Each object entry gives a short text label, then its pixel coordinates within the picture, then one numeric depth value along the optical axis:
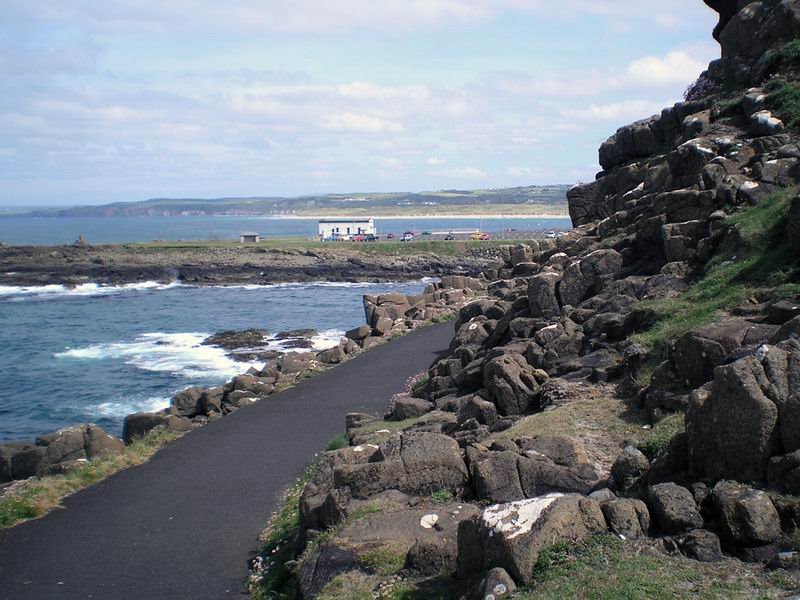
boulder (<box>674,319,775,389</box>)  12.16
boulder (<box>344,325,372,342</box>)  36.53
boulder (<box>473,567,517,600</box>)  7.89
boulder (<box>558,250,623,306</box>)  21.25
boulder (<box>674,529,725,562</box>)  7.85
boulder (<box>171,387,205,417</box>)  27.30
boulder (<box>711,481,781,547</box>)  7.85
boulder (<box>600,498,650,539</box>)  8.35
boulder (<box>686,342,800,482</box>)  8.65
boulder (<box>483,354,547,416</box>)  16.08
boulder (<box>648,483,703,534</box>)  8.29
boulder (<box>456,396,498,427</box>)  15.78
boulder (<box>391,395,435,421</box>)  18.97
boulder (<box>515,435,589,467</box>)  11.62
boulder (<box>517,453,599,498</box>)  10.90
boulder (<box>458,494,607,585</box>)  8.12
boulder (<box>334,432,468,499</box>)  11.74
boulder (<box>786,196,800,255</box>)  14.89
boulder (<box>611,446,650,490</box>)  10.02
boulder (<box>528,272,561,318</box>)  21.25
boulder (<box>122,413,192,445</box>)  24.61
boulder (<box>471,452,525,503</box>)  11.02
